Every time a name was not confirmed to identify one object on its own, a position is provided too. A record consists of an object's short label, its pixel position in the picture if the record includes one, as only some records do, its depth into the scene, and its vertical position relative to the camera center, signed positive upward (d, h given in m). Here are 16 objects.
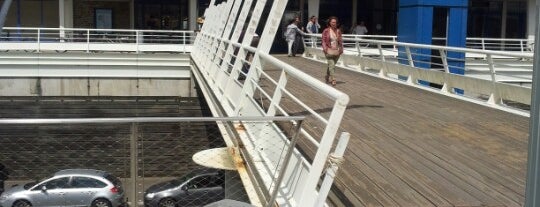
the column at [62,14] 31.38 +1.24
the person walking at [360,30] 31.44 +0.59
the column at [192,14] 33.03 +1.37
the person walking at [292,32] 23.23 +0.33
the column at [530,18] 35.06 +1.46
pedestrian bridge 5.02 -1.13
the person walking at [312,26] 25.59 +0.62
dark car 10.48 -2.83
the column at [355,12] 35.12 +1.67
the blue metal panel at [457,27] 18.42 +0.47
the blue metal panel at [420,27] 18.16 +0.45
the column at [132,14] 34.59 +1.40
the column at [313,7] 33.19 +1.83
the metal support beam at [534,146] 2.11 -0.35
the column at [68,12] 32.59 +1.38
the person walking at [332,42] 13.11 -0.02
